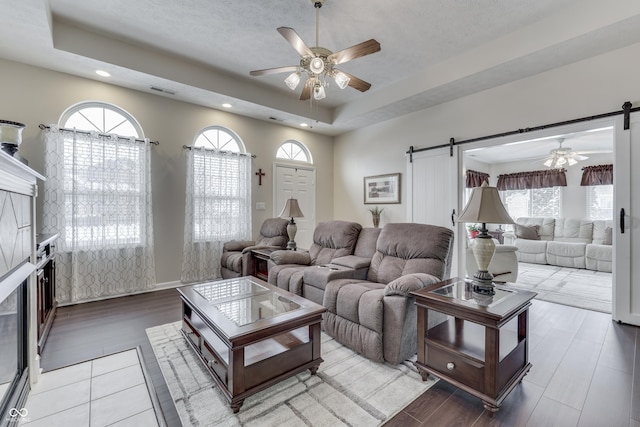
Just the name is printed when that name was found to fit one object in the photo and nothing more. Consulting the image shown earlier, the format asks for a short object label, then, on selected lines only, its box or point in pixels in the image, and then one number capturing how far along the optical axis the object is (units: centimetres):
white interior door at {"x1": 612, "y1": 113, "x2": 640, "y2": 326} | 284
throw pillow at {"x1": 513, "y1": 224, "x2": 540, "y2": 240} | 642
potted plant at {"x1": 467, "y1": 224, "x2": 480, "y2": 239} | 474
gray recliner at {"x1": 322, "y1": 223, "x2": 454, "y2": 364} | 206
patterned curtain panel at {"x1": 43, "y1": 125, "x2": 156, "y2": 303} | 339
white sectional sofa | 533
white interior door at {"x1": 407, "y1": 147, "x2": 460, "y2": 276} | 425
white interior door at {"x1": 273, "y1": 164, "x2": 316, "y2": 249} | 543
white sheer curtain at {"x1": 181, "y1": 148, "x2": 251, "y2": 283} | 434
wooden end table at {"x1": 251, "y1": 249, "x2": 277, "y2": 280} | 389
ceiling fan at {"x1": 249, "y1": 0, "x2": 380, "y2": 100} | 232
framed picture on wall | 510
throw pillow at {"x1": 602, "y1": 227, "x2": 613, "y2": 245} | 546
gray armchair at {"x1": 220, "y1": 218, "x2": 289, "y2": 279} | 402
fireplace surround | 133
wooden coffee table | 161
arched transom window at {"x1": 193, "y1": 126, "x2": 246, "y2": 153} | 465
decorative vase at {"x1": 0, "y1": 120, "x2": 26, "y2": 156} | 207
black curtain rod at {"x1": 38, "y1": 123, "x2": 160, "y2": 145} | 331
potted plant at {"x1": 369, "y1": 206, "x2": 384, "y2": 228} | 534
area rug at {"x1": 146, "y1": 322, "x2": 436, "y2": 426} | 157
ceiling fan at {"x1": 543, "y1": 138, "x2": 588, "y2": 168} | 537
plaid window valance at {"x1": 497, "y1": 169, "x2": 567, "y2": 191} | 692
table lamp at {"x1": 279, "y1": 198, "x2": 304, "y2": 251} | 419
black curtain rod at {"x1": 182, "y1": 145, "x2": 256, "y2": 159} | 432
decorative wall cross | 513
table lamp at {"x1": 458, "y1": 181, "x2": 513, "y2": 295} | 190
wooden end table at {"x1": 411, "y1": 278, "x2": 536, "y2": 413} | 158
